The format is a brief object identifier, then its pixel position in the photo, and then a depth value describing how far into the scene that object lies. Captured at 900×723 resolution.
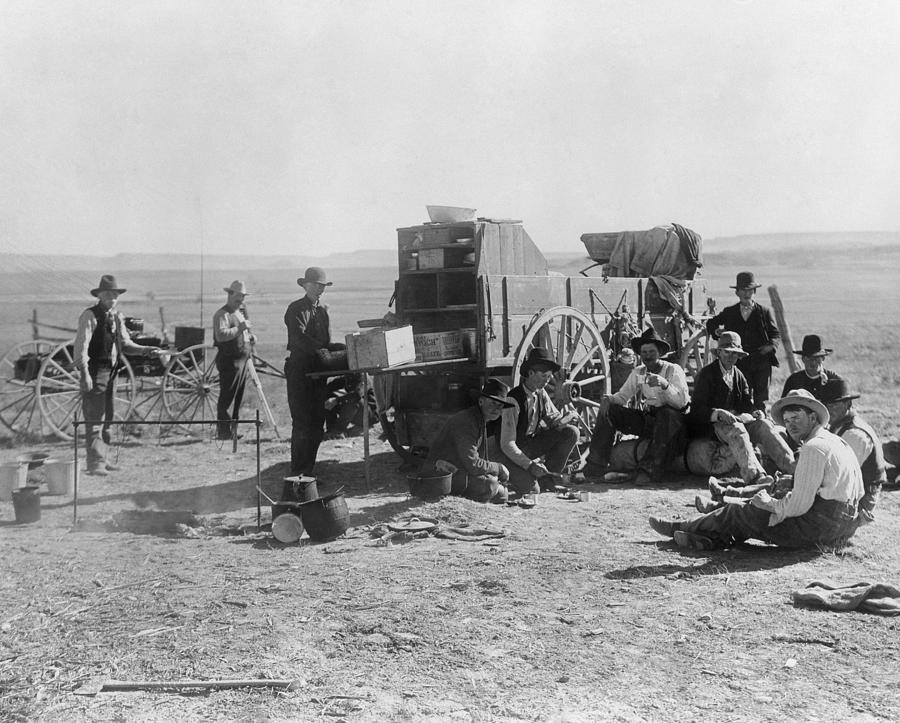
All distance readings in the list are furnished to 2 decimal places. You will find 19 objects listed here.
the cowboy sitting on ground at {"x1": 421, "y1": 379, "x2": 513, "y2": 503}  8.31
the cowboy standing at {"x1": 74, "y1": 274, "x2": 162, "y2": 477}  10.19
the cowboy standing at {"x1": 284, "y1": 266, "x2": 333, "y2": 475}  9.11
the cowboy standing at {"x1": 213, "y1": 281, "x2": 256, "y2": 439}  11.95
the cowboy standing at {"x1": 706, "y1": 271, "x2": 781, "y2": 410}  10.45
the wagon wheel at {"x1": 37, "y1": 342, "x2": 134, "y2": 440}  12.14
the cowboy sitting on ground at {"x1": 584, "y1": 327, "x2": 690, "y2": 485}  9.47
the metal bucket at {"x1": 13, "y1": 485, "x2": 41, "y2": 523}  8.03
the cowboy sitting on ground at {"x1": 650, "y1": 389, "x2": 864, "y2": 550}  6.31
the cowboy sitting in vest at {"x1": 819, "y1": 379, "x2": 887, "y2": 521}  7.21
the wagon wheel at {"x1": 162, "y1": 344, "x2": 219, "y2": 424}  12.76
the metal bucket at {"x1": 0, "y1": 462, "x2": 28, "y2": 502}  8.77
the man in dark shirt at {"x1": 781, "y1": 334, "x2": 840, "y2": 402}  8.59
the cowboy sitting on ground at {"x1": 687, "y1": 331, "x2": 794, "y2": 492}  8.69
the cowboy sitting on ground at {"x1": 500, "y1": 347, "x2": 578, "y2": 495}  8.70
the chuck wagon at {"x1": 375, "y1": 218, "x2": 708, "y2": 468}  9.41
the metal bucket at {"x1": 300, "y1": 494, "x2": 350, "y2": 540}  7.24
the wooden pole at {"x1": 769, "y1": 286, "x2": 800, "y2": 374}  16.33
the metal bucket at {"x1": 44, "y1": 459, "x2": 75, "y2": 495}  8.99
